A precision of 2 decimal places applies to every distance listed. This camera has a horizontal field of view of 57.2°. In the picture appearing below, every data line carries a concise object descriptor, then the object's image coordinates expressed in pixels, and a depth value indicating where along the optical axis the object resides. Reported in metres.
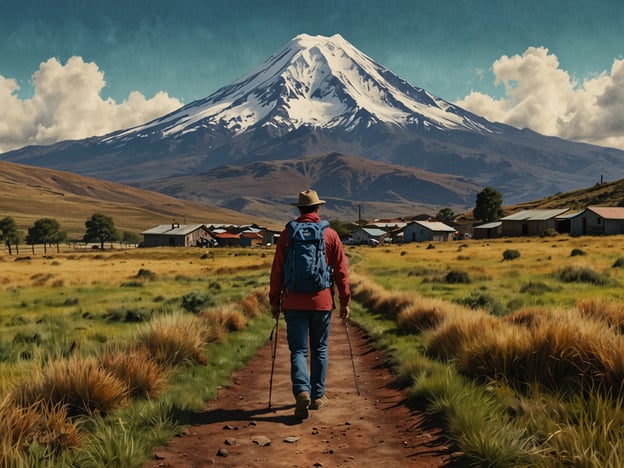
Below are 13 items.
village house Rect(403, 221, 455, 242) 128.50
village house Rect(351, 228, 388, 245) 147.62
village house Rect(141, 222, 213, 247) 150.00
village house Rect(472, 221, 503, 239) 116.19
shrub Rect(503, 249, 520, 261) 47.09
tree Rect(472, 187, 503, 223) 132.00
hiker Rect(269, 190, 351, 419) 7.65
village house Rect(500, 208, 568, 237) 103.00
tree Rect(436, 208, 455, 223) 186.25
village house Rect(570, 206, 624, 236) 89.12
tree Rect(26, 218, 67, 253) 137.00
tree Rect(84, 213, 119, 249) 153.00
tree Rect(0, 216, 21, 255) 120.88
